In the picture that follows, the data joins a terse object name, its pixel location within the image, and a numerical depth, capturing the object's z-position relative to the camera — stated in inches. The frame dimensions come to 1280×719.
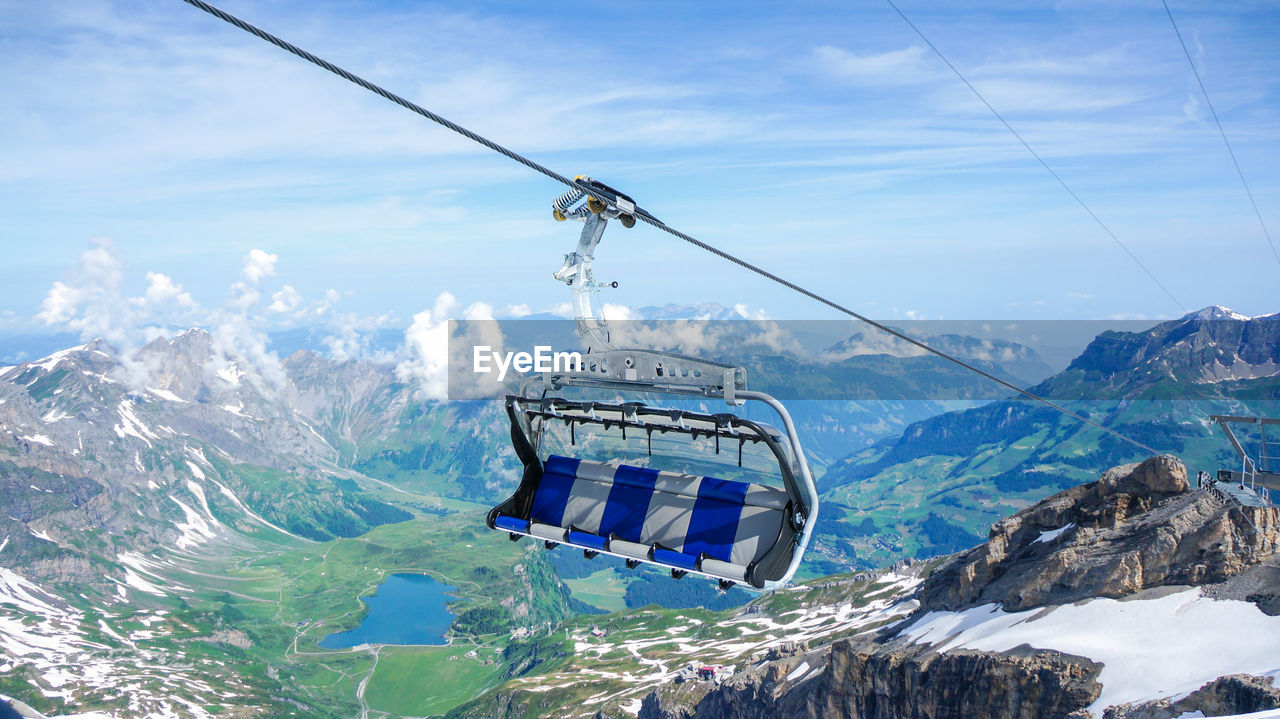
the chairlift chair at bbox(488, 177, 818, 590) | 653.9
